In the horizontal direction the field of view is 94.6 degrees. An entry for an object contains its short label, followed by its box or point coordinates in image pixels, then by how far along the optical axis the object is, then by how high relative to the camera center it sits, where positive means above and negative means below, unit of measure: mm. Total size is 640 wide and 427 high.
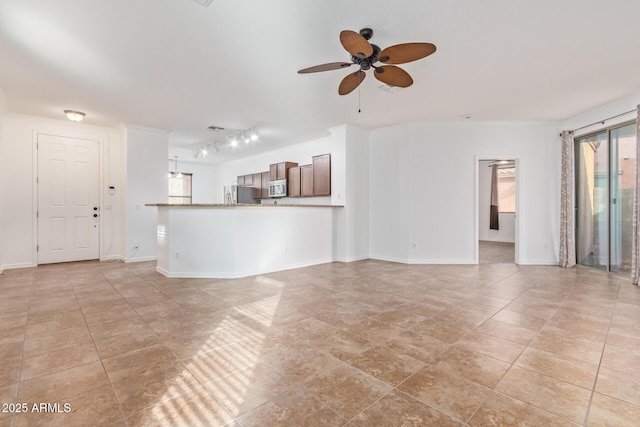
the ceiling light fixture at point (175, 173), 9617 +1297
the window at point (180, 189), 10172 +796
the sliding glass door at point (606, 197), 4613 +236
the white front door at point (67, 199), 5504 +244
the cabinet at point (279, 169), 7738 +1137
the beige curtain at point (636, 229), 4191 -256
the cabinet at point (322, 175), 6598 +836
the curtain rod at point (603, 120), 4355 +1480
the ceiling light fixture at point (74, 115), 4975 +1651
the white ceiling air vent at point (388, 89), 3974 +1690
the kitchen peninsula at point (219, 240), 4504 -446
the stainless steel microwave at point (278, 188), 7734 +630
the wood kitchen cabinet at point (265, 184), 8555 +806
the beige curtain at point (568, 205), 5410 +113
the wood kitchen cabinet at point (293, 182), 7438 +770
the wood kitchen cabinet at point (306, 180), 7059 +757
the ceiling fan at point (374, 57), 2367 +1345
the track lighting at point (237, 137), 6262 +1693
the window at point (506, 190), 8906 +649
